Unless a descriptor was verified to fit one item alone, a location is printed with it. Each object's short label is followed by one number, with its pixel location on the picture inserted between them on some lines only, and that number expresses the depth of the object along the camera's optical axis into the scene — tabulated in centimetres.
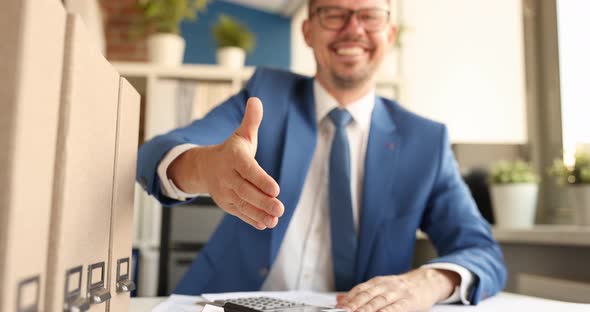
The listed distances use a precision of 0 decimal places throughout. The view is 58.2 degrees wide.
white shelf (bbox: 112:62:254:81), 265
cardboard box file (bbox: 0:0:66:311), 31
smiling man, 116
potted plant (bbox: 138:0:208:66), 273
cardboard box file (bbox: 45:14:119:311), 38
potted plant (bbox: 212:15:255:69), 280
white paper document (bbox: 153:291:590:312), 75
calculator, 63
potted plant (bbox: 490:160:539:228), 174
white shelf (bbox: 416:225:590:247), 133
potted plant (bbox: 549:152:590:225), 152
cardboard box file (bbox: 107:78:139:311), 56
